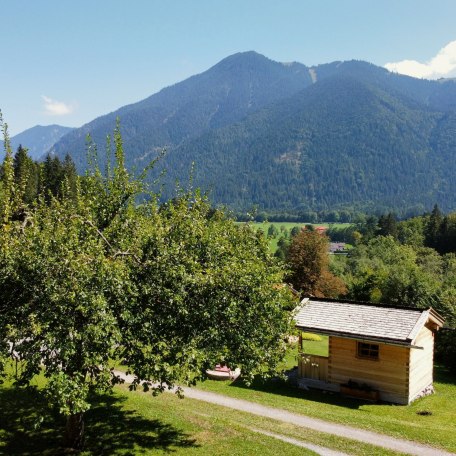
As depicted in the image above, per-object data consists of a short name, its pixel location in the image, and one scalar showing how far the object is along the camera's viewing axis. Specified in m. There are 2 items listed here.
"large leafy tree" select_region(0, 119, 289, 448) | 13.14
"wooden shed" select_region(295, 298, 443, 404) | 27.06
